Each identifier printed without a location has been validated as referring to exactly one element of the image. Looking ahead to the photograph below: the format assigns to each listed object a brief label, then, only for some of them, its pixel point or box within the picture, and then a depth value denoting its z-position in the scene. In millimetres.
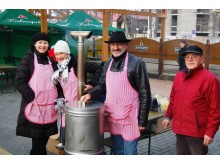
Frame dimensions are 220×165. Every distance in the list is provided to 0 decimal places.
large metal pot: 2559
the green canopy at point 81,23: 10252
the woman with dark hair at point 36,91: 3068
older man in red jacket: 2564
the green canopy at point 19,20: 8711
